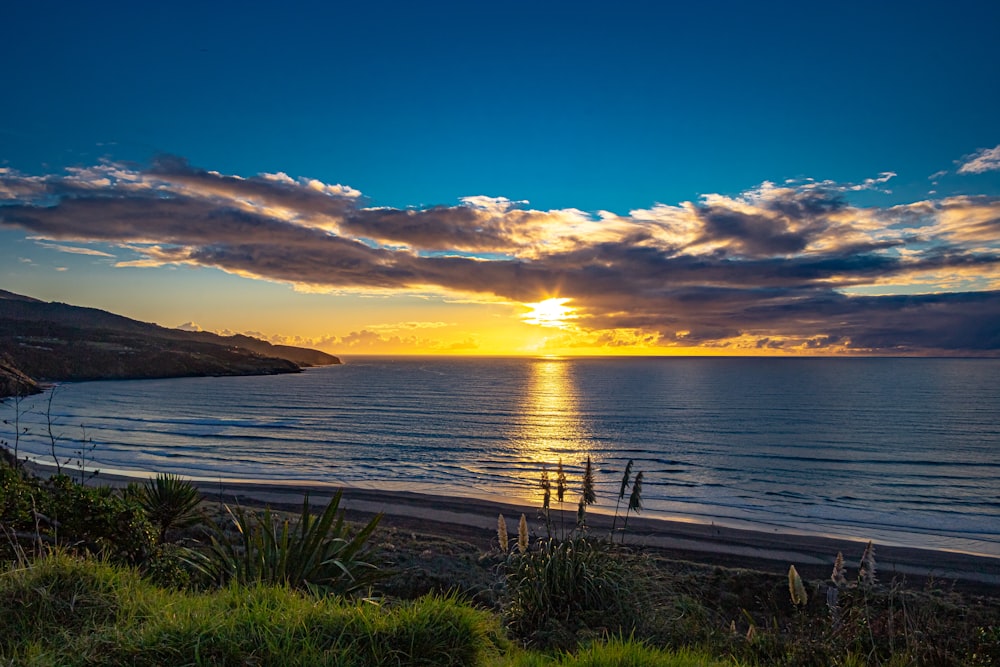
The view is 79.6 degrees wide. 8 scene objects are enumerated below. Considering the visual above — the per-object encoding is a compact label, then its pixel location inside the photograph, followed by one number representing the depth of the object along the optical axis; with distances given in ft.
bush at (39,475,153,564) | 19.90
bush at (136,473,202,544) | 27.50
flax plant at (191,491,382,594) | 18.63
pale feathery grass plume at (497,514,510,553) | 21.94
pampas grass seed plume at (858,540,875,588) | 17.31
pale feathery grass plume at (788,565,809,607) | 17.12
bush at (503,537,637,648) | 20.77
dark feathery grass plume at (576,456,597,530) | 23.78
